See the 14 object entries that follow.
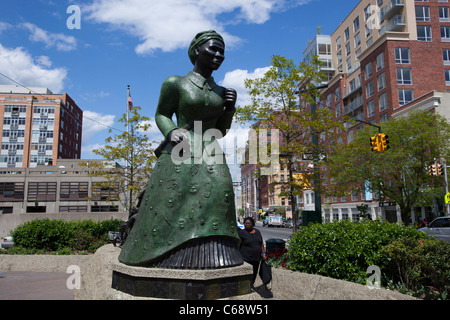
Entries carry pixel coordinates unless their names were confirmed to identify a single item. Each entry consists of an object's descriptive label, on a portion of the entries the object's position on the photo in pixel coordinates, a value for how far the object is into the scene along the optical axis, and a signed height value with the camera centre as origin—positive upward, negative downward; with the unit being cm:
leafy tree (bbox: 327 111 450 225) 2488 +348
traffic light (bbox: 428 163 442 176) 2228 +229
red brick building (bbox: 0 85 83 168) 6956 +1540
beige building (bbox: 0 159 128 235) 4825 +234
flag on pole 2233 +678
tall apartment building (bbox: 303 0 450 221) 4031 +1780
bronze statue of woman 365 +18
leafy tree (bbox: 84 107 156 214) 2000 +296
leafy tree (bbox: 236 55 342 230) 1495 +401
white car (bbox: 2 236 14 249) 1472 -160
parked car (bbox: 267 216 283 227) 5524 -265
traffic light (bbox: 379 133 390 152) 1743 +323
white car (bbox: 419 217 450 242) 1617 -116
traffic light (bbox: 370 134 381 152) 1770 +322
